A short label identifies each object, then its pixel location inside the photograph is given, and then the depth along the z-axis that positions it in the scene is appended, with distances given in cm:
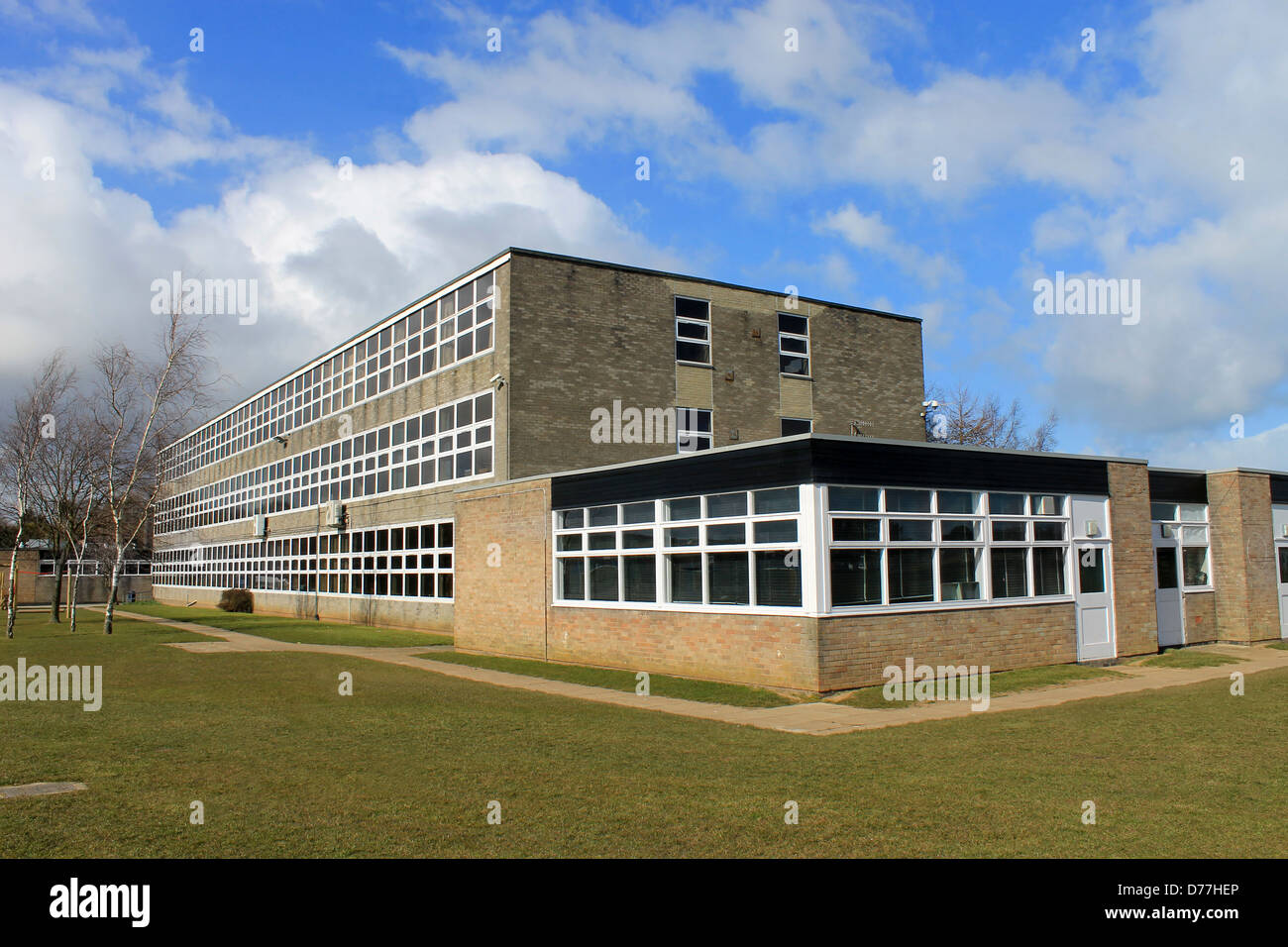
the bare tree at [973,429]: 5428
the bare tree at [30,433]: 2867
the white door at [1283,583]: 2234
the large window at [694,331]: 2800
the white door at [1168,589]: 2067
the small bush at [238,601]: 4588
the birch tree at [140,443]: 2581
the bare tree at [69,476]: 3039
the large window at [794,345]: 2977
